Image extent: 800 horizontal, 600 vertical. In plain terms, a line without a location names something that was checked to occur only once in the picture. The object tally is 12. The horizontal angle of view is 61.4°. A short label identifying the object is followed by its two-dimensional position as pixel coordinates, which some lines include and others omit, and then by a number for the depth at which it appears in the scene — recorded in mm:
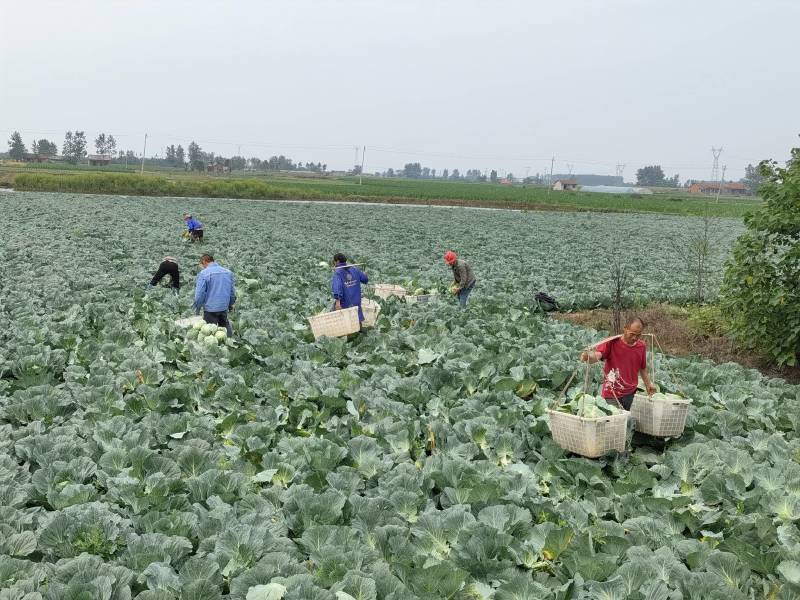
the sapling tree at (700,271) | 13742
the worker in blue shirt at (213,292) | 9258
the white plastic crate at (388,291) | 12594
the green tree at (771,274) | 9141
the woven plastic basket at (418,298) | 12141
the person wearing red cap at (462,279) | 11844
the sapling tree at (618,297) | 11002
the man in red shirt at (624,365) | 6145
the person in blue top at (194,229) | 21422
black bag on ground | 13179
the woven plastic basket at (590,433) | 5484
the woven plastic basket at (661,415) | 5965
